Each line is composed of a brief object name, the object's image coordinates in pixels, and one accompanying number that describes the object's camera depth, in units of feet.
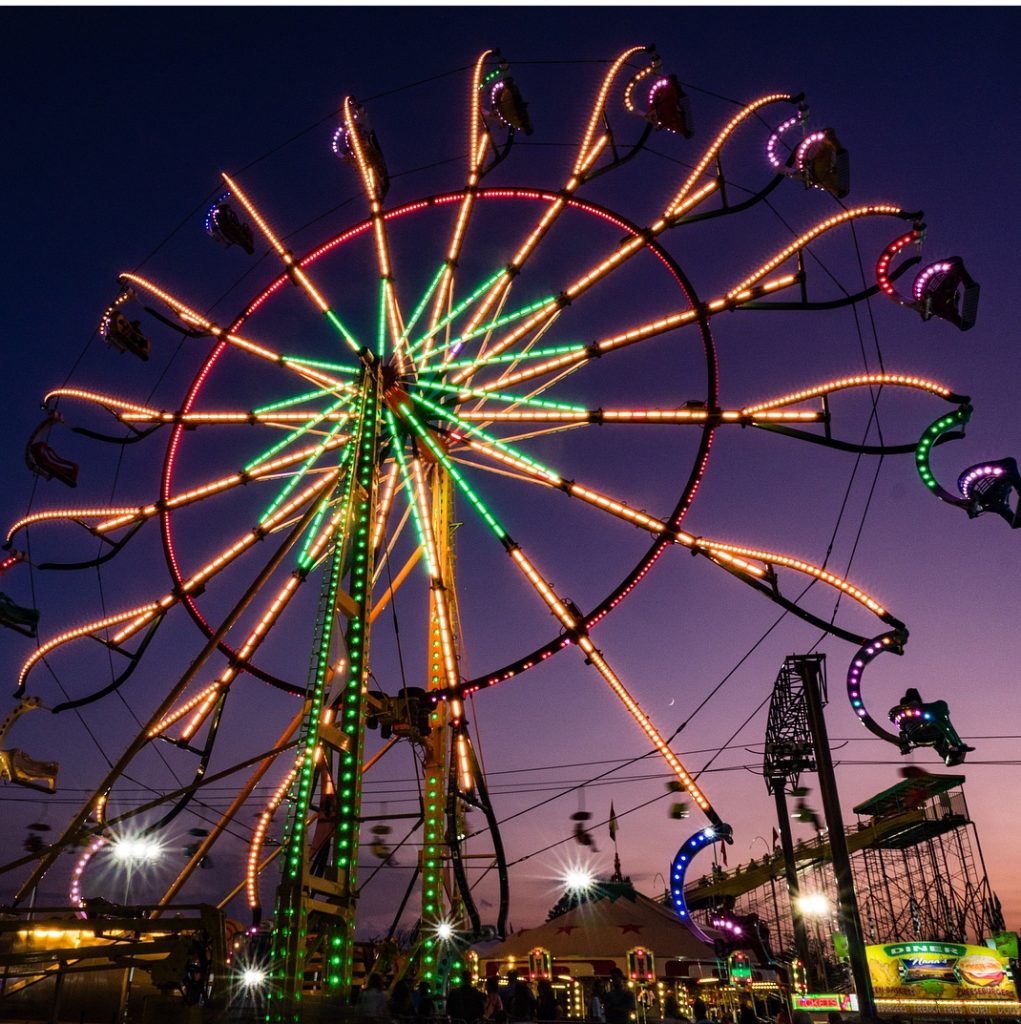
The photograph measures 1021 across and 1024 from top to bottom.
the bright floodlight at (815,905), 114.11
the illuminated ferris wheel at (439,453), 40.65
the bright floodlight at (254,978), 26.40
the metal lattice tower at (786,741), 77.20
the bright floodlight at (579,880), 80.53
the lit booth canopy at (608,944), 69.77
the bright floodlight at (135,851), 78.28
